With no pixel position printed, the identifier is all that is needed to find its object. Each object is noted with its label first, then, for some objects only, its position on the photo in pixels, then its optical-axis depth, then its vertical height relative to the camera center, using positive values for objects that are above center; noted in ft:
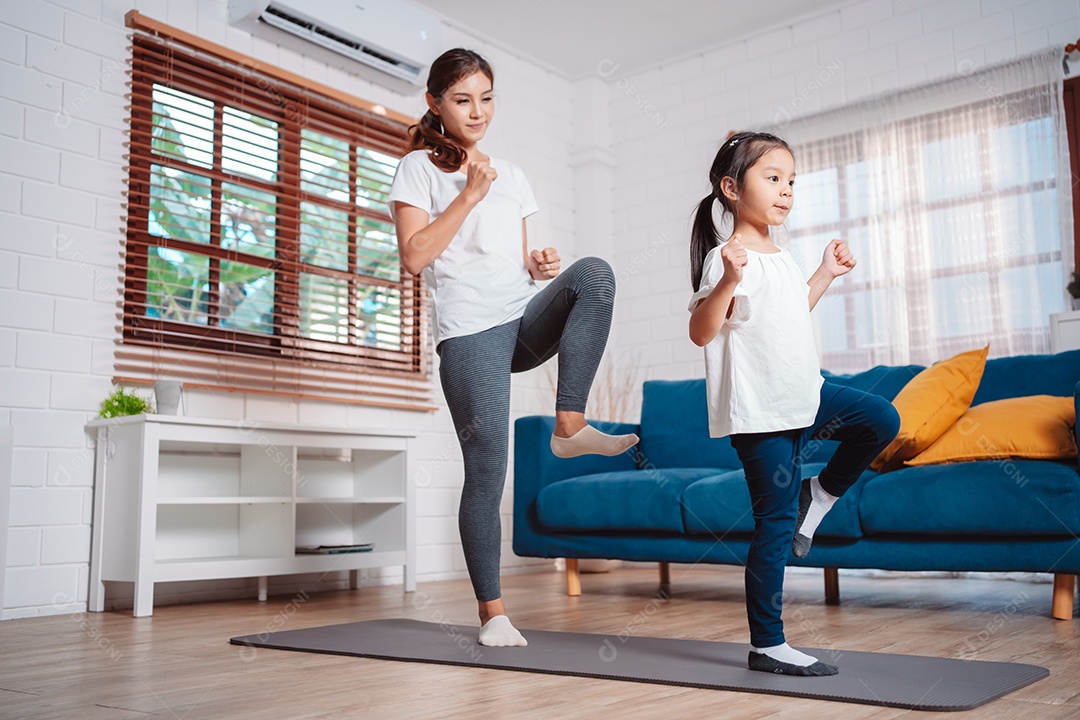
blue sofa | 8.46 -0.39
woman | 7.00 +1.35
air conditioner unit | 13.48 +6.70
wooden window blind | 12.21 +3.38
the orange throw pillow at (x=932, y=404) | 9.53 +0.62
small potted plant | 11.08 +0.85
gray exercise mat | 5.19 -1.29
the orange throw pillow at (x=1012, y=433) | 8.77 +0.28
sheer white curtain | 14.37 +4.09
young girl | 5.91 +0.47
